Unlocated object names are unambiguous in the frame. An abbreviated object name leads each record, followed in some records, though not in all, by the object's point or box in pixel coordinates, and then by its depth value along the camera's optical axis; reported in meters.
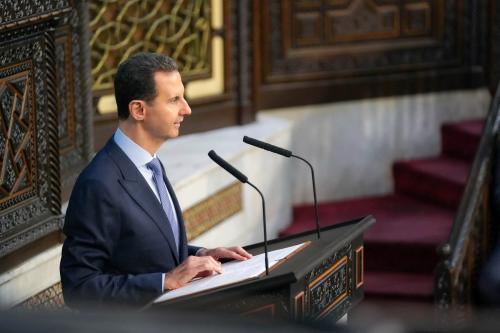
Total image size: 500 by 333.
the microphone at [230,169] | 5.74
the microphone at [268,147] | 6.20
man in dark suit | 5.82
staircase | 14.09
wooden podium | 5.51
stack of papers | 5.63
